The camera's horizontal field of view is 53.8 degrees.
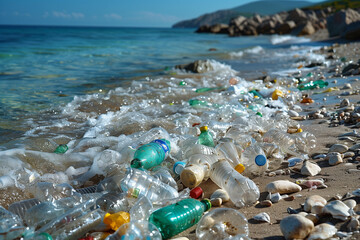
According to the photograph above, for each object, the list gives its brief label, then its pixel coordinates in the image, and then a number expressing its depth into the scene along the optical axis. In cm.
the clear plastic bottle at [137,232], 177
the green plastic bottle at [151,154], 274
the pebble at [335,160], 277
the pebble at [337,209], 186
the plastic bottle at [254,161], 274
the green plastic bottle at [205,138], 334
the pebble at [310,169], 264
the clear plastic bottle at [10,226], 186
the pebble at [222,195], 238
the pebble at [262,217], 204
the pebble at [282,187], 240
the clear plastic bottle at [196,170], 258
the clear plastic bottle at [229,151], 297
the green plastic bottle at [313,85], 634
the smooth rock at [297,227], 175
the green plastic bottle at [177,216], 194
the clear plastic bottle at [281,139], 326
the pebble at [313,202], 204
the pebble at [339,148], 300
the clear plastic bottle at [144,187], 237
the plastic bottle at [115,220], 197
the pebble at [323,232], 171
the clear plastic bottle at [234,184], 235
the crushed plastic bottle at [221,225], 190
